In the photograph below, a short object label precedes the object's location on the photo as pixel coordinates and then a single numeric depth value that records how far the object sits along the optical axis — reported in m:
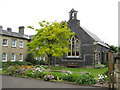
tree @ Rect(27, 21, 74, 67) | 18.24
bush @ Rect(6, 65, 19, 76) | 13.39
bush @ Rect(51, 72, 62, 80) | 10.47
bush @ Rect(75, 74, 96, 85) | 8.98
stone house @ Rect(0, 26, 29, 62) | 25.14
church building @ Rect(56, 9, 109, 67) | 22.86
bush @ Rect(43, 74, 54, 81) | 10.38
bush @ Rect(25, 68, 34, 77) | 12.05
